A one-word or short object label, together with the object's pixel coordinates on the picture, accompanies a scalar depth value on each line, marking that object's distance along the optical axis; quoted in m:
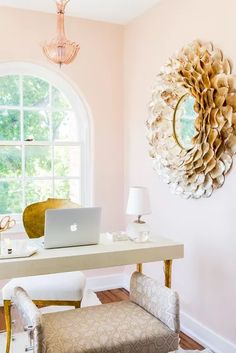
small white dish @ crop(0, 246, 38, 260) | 2.17
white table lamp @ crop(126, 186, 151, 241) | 2.60
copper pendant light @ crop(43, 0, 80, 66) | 2.43
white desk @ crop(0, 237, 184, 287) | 2.15
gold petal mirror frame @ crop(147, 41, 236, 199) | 2.65
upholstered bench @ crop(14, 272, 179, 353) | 1.87
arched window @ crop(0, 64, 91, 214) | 3.72
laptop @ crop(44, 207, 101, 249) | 2.32
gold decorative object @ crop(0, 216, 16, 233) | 2.34
